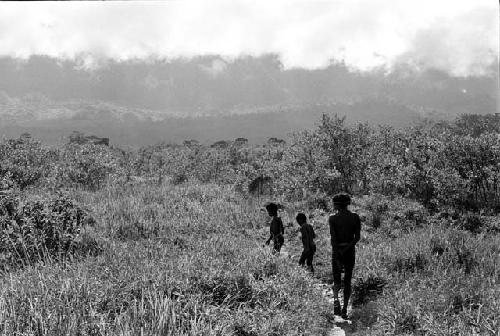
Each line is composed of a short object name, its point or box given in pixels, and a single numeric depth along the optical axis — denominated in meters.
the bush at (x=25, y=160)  20.28
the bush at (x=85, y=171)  24.67
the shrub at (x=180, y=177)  38.83
